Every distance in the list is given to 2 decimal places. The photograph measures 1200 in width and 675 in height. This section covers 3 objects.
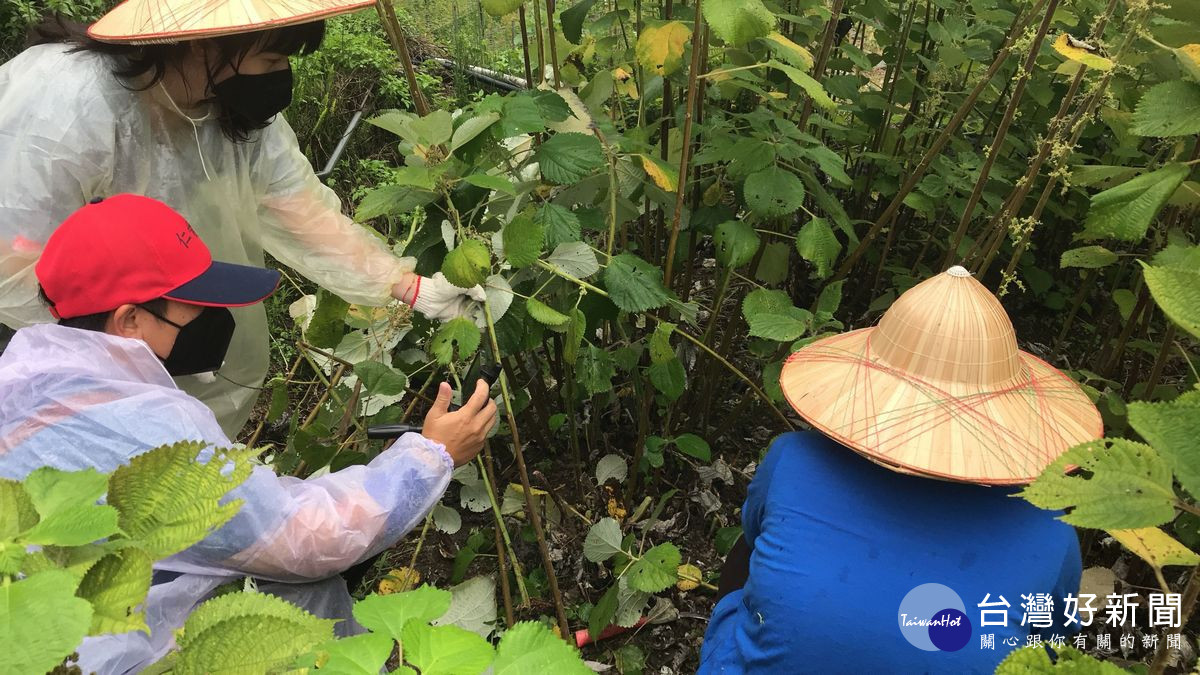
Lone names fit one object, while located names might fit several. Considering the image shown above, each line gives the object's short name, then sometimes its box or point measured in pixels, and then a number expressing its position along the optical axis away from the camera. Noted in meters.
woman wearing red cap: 1.23
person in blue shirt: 1.28
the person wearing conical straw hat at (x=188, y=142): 1.64
